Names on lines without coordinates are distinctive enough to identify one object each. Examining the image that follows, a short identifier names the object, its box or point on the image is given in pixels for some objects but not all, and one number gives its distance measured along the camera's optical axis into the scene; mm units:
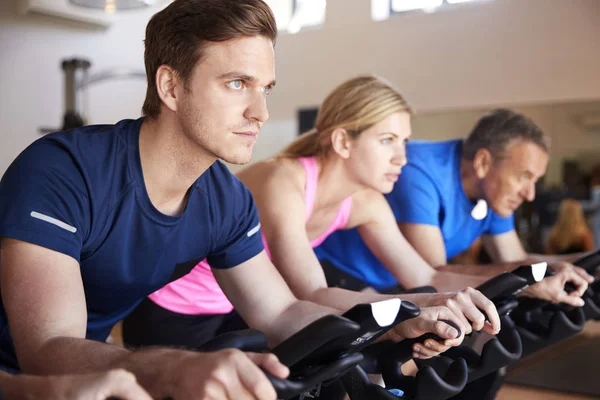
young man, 1028
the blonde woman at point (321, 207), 1762
